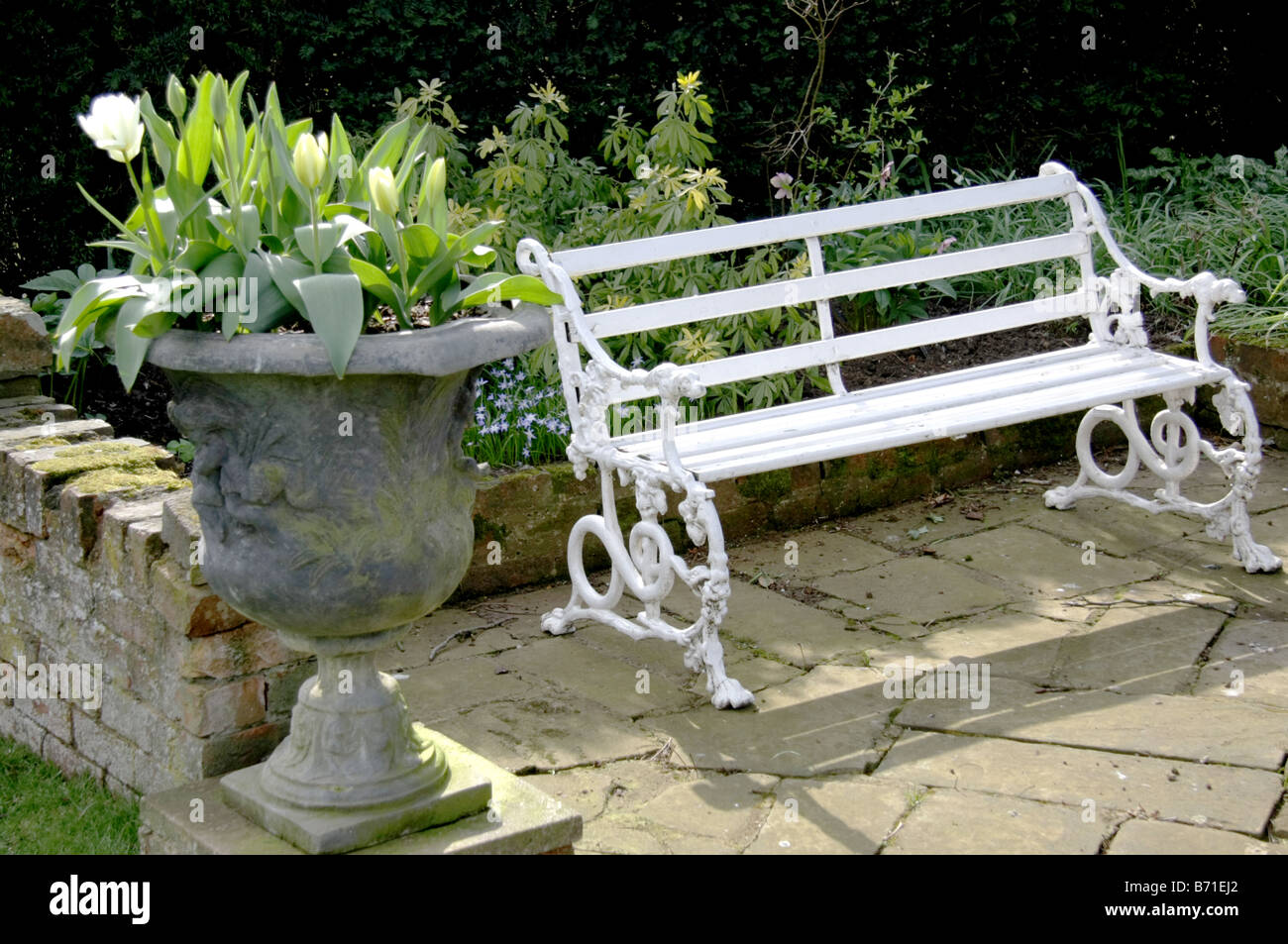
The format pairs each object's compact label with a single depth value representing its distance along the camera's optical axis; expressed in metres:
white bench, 3.91
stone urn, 2.42
